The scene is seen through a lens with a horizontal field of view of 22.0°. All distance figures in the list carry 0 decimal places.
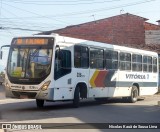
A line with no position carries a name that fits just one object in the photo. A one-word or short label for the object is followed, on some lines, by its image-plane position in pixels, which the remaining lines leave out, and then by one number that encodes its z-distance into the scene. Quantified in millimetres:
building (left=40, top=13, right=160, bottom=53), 50875
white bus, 16375
